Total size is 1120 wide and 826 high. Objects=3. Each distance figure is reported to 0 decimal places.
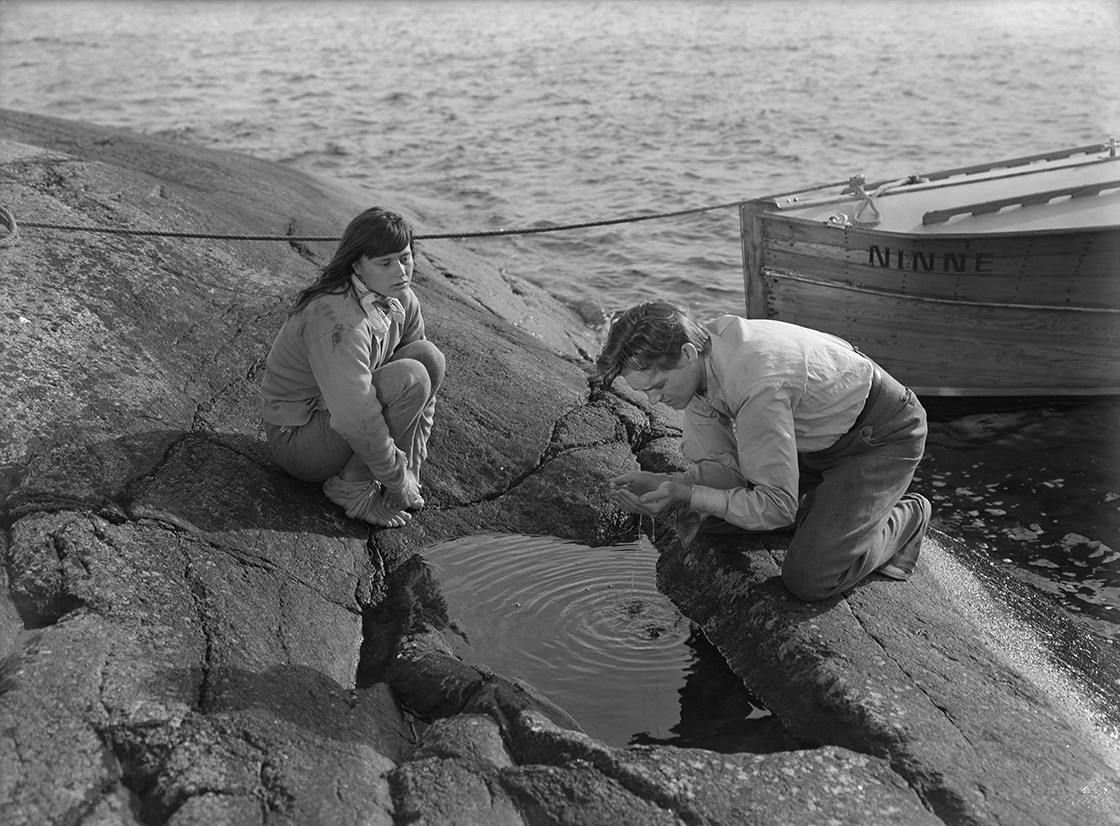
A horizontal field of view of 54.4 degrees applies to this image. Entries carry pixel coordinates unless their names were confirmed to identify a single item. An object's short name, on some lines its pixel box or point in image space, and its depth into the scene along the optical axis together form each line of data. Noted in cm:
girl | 443
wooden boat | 754
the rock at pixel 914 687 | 347
